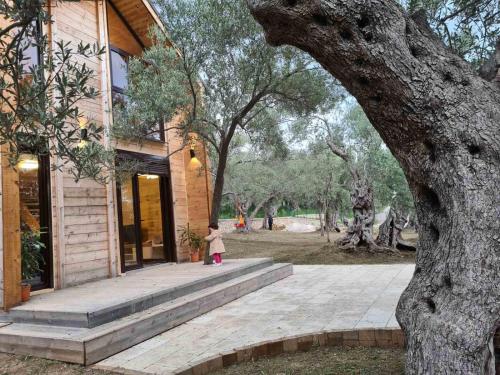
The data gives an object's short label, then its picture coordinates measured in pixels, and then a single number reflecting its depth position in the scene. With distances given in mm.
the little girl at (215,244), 9172
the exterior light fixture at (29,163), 6975
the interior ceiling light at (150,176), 10117
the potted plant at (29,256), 6215
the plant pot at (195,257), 10727
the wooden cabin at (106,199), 6949
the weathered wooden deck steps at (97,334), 4352
